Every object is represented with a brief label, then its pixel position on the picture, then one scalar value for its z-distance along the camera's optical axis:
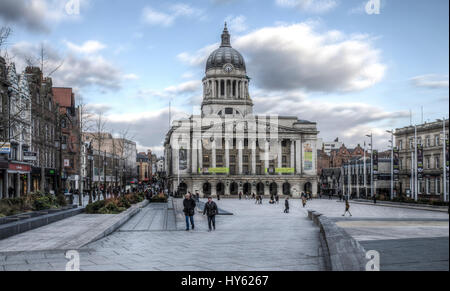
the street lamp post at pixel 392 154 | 62.19
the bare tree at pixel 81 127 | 36.19
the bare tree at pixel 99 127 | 45.11
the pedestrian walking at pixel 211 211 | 22.19
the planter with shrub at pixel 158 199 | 54.91
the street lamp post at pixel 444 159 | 49.44
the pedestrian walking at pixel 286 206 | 41.14
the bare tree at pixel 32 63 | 30.67
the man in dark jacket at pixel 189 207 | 21.69
